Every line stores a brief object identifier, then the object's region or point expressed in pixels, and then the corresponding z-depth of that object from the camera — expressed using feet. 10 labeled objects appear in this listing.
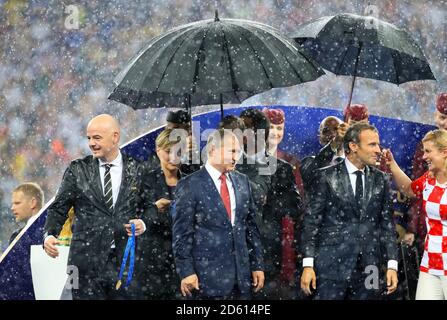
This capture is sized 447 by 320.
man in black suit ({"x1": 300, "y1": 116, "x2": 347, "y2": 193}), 48.19
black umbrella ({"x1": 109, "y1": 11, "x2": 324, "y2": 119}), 43.45
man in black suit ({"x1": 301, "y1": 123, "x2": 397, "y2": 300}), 44.21
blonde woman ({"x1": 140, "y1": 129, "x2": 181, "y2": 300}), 46.11
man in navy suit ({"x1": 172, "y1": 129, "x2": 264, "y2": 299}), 42.01
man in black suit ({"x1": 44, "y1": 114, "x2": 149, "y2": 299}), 44.60
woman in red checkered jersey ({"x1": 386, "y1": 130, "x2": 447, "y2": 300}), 44.52
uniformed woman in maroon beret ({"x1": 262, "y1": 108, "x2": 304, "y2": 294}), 48.67
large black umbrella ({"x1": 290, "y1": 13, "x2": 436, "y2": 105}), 48.11
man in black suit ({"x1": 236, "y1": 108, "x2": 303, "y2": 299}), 45.75
